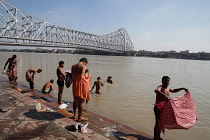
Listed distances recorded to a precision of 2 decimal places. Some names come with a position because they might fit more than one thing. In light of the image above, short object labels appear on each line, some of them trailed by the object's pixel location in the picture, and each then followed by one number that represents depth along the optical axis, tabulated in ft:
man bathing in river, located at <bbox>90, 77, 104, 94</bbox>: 22.16
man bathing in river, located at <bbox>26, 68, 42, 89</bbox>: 21.34
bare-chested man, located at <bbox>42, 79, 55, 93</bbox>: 20.99
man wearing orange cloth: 10.18
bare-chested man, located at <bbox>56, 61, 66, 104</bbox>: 14.20
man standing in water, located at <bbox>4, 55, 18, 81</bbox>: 23.34
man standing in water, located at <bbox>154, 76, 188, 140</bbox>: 9.07
